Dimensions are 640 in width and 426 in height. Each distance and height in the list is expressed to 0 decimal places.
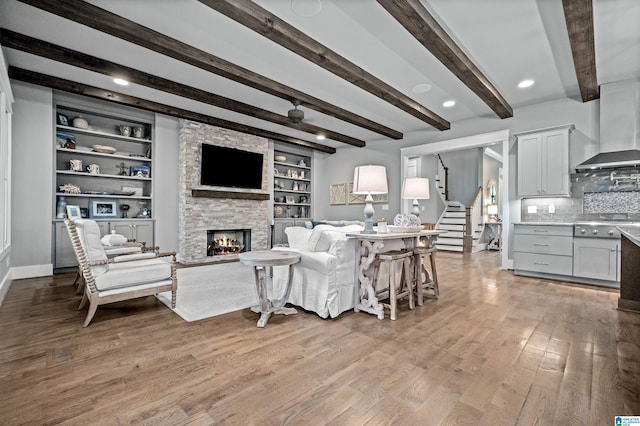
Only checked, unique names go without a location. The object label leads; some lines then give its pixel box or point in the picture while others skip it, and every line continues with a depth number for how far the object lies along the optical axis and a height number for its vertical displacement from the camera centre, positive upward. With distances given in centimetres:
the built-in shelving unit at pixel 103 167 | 479 +75
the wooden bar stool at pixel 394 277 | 284 -69
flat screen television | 603 +93
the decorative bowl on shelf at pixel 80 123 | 491 +143
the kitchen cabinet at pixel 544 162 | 461 +82
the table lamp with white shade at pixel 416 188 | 393 +32
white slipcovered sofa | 284 -60
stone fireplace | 577 +20
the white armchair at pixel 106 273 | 264 -59
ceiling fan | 480 +162
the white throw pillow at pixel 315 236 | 299 -25
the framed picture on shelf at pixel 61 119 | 480 +146
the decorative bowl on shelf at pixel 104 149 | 505 +104
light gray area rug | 303 -99
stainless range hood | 409 +124
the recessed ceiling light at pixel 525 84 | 423 +187
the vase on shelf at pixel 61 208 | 474 +2
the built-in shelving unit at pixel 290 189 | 787 +62
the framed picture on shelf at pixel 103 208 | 511 +2
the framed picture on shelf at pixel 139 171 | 554 +73
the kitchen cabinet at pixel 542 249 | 432 -54
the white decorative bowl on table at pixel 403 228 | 329 -18
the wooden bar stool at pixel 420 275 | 327 -73
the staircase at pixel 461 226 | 803 -37
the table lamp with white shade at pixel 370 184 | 305 +29
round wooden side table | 263 -61
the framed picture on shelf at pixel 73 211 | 450 -2
